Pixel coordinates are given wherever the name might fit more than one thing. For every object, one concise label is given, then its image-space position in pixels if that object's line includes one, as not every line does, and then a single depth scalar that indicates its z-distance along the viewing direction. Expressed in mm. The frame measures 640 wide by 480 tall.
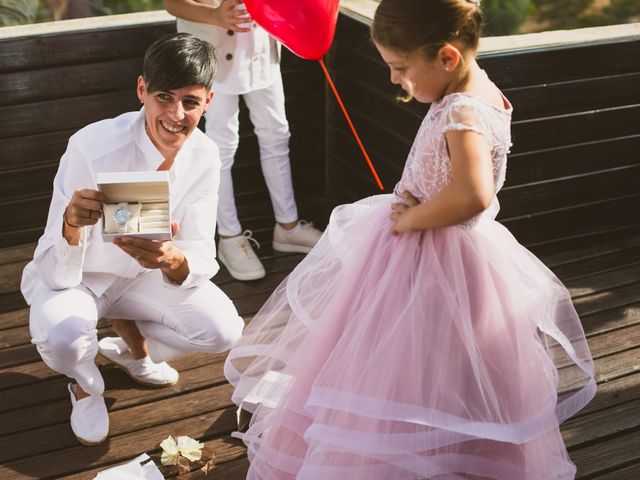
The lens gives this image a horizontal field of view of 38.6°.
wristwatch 2205
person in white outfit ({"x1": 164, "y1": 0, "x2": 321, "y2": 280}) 3211
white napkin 2508
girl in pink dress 2004
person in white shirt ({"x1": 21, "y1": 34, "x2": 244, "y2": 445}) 2414
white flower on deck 2551
